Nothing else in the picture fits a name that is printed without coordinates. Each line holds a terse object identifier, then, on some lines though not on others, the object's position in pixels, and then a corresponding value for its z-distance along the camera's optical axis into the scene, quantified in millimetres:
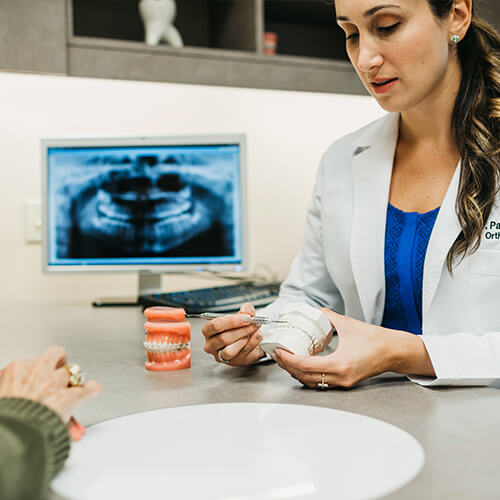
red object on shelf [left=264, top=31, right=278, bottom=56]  2152
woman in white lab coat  830
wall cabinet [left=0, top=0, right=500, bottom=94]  1779
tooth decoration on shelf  2002
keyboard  1441
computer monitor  1713
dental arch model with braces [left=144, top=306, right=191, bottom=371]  880
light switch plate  1825
